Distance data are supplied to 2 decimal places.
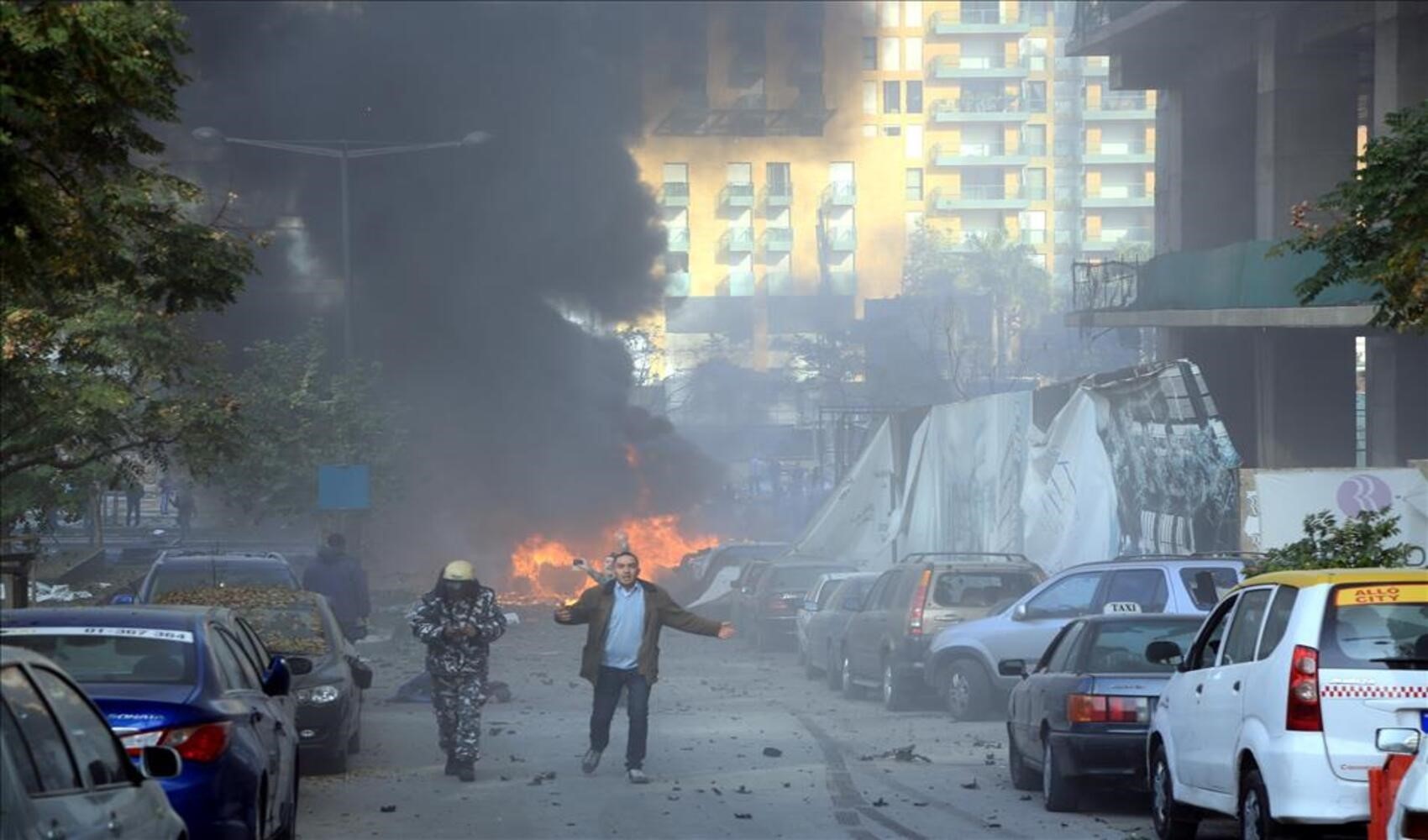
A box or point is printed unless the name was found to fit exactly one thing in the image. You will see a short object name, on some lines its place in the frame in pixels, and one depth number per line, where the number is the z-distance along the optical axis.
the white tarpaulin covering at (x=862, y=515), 36.59
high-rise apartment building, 69.38
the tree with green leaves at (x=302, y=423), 37.19
